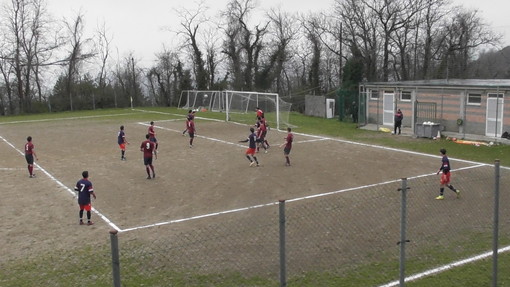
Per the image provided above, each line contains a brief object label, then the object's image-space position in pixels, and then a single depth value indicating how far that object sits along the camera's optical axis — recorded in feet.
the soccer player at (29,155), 65.82
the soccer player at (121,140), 76.89
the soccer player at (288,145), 69.56
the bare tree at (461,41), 171.01
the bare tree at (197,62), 205.87
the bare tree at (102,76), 219.26
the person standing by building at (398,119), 99.45
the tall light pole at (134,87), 216.54
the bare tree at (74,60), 205.26
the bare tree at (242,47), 204.33
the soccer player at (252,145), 69.10
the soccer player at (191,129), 89.66
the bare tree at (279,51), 204.33
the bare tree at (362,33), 167.57
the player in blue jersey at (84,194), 43.80
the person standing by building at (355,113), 126.62
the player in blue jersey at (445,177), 48.94
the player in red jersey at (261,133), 81.10
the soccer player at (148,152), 62.13
